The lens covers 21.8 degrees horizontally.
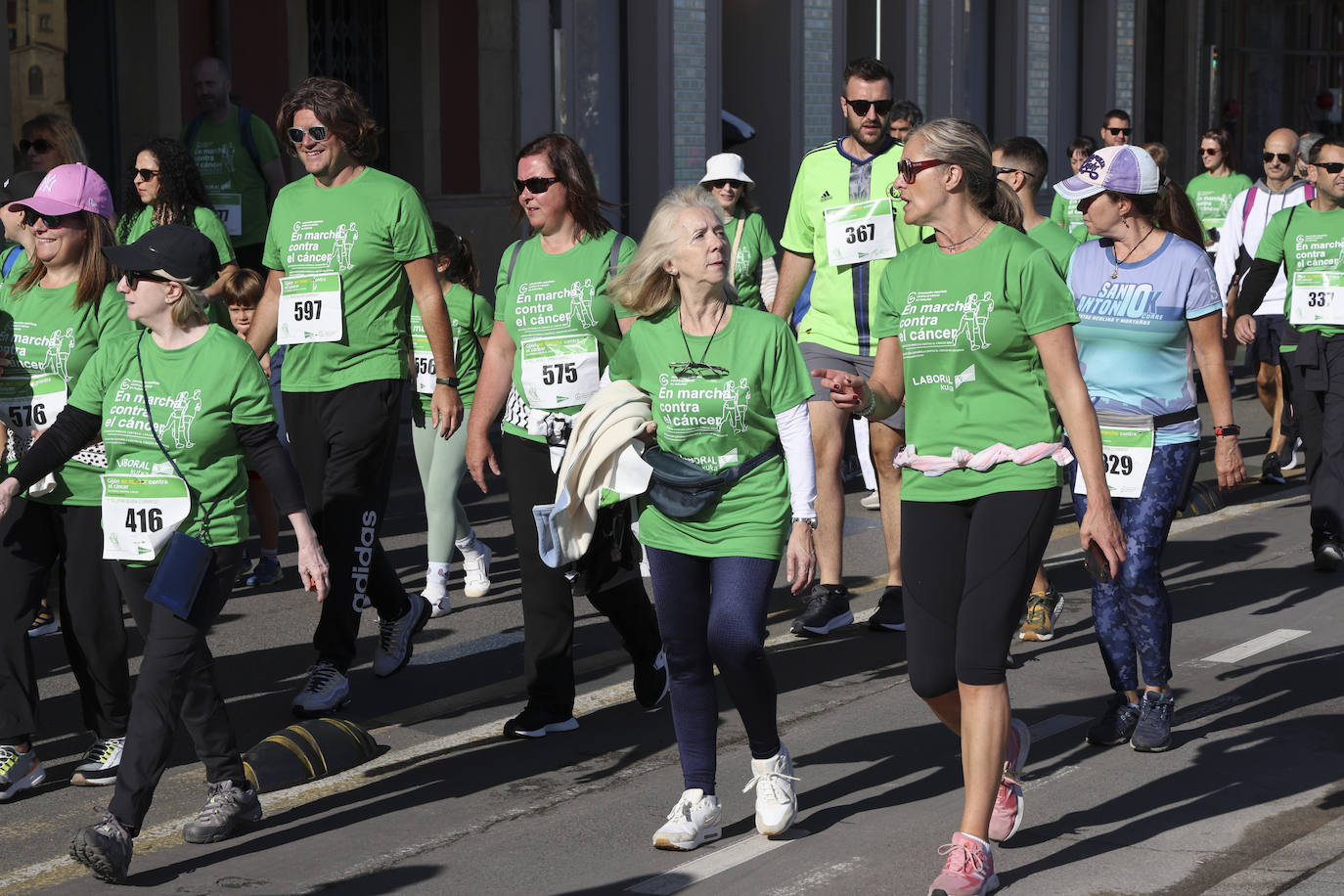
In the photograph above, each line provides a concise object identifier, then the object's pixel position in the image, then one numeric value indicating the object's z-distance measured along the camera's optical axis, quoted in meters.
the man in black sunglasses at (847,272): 14.12
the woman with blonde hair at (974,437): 8.49
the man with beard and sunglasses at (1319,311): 16.05
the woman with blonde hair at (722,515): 9.26
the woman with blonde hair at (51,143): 13.23
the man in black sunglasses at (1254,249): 21.05
